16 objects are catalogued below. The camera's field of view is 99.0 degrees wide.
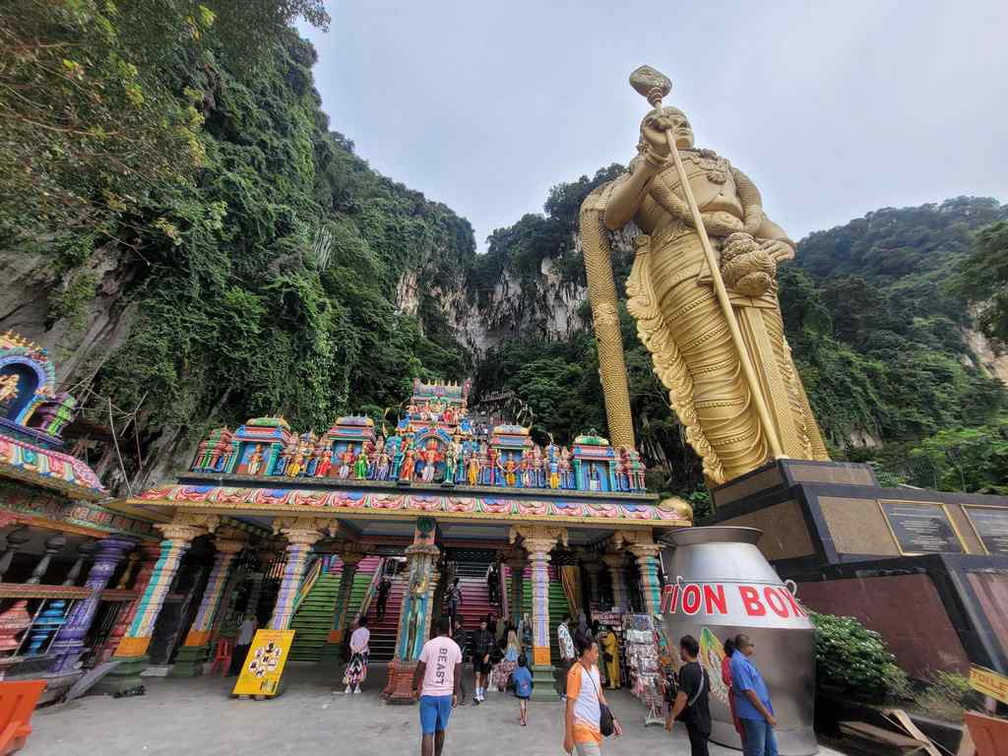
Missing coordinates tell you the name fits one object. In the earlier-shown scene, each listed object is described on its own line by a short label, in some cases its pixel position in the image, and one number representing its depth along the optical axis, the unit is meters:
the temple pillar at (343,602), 10.06
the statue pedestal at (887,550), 4.24
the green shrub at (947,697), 3.73
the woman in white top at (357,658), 6.81
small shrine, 5.19
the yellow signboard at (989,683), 3.07
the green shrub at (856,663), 4.16
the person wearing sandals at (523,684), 5.52
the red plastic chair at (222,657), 8.39
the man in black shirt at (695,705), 3.22
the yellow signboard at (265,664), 6.23
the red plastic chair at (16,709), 3.61
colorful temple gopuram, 7.11
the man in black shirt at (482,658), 6.63
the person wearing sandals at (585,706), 2.83
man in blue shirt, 3.07
